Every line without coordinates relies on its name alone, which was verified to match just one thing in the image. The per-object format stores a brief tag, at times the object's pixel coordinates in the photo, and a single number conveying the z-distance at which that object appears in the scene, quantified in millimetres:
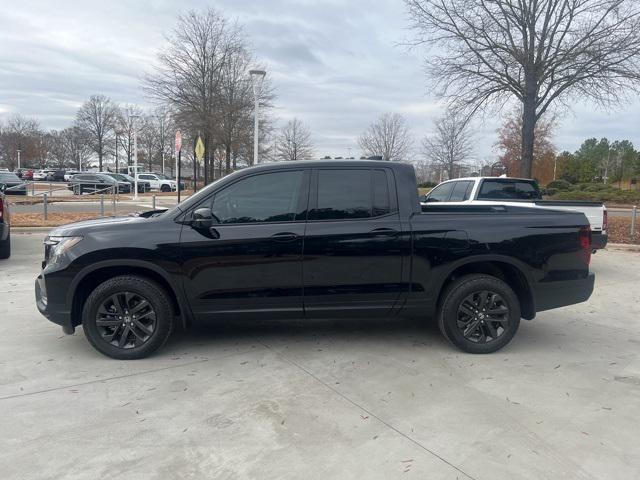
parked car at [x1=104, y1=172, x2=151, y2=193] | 38350
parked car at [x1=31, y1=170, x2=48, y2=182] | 62038
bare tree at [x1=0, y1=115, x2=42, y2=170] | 84938
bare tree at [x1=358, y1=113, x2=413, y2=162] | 45125
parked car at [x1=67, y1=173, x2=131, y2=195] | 29495
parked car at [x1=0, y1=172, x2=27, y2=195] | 27969
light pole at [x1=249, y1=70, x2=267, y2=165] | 19519
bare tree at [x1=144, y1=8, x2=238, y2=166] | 33000
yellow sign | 15961
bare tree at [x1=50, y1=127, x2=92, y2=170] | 84188
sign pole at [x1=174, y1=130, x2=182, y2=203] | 15633
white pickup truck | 9844
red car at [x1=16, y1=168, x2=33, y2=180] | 62156
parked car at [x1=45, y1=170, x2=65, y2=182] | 60500
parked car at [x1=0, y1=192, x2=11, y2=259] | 8539
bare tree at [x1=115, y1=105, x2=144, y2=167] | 69812
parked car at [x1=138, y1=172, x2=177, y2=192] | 41781
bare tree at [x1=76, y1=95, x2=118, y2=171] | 70750
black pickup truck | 4273
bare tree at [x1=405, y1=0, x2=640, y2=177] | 14000
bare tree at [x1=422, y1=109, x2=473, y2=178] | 42369
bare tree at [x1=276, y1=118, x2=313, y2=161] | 51062
